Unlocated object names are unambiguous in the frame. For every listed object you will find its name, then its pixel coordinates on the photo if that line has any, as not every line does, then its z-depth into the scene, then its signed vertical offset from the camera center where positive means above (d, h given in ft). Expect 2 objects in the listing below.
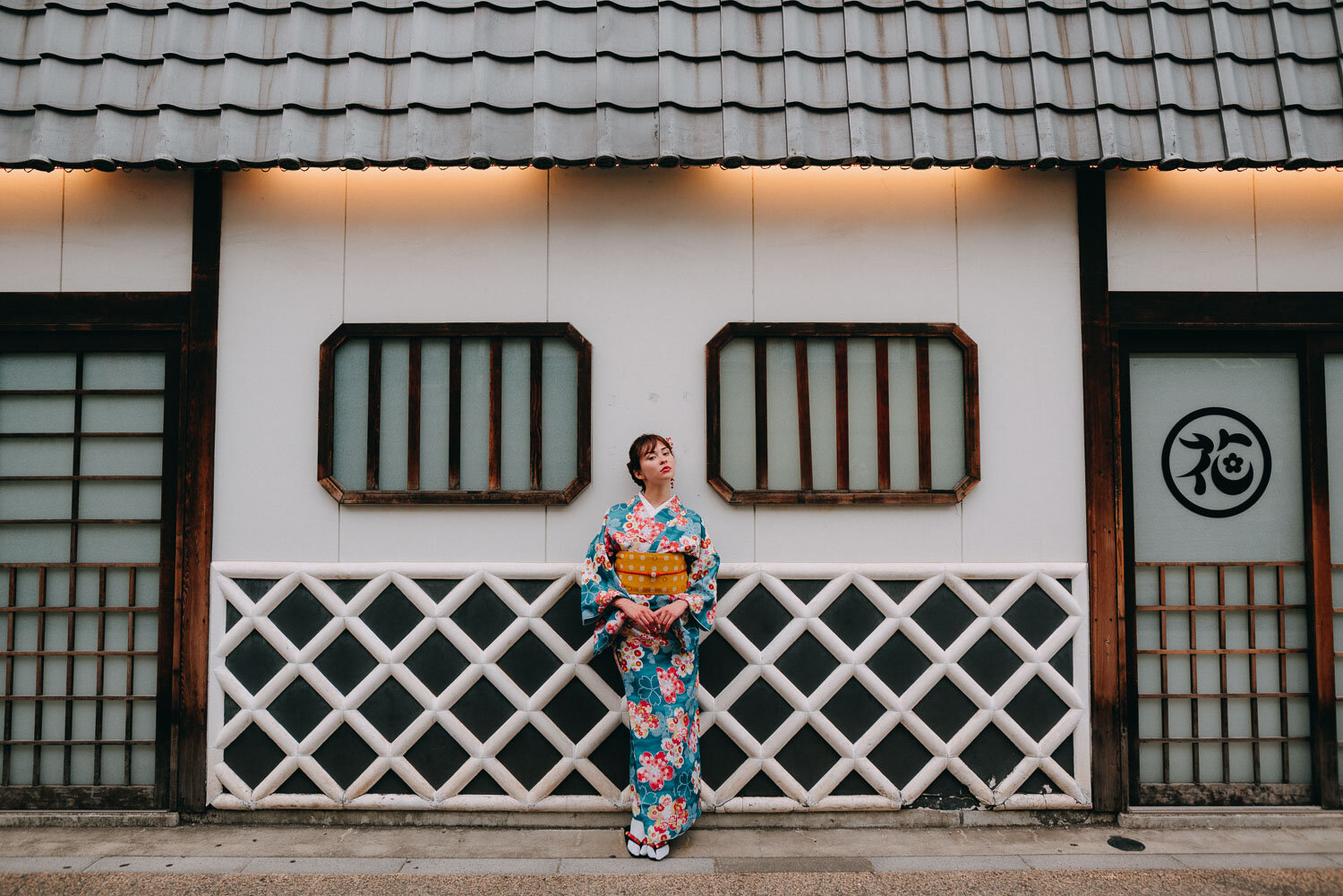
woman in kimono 12.81 -2.36
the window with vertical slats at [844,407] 14.30 +1.68
